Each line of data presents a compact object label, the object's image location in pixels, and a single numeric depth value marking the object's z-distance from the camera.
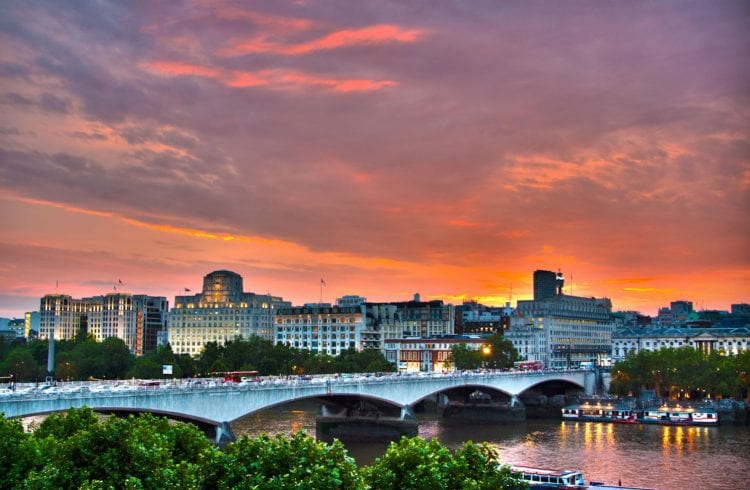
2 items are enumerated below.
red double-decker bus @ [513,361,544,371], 164.35
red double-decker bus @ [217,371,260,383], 151.77
